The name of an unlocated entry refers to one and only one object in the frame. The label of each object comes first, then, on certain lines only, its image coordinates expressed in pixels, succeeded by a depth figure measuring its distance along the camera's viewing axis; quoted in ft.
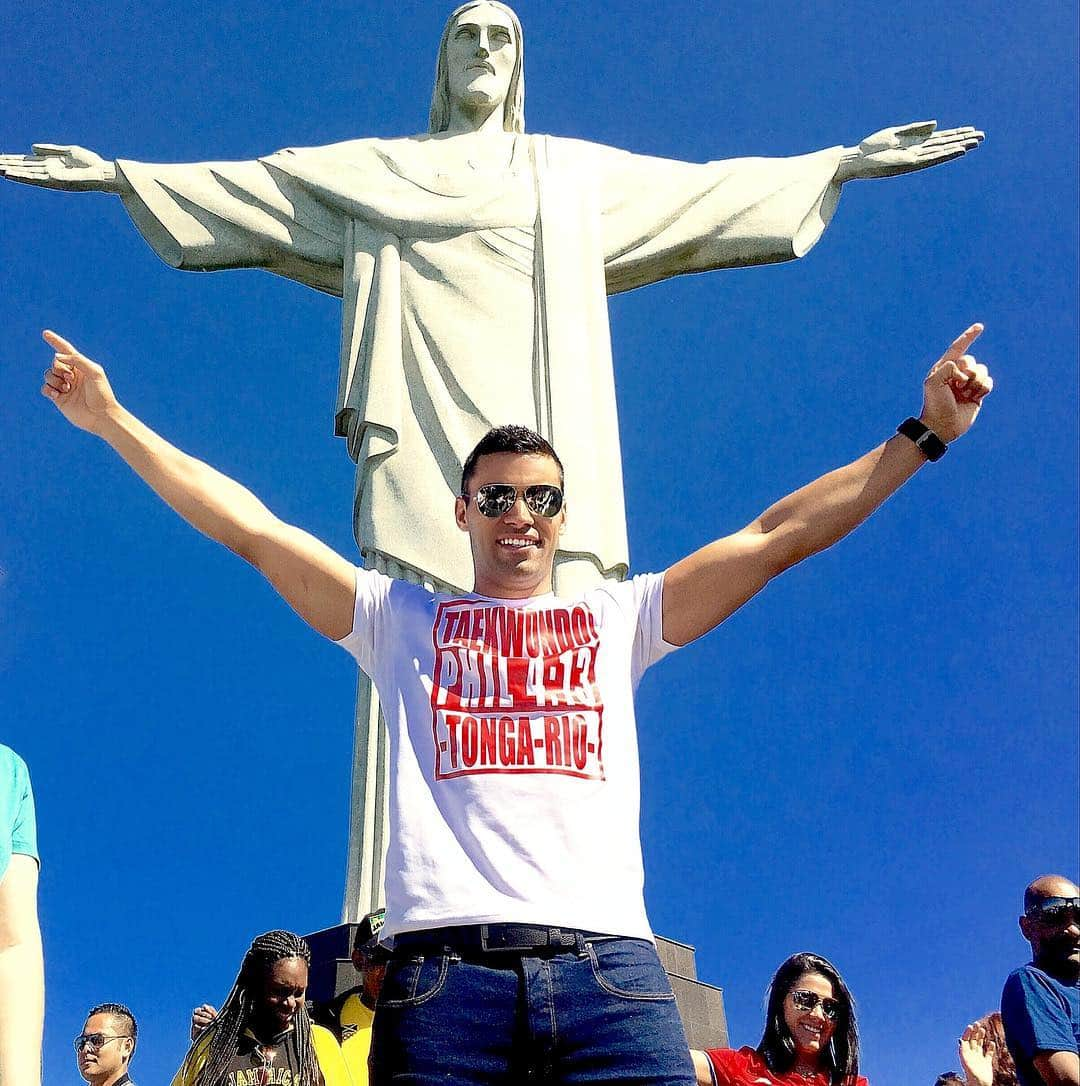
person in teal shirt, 8.63
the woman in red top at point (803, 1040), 13.84
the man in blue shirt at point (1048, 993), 13.50
